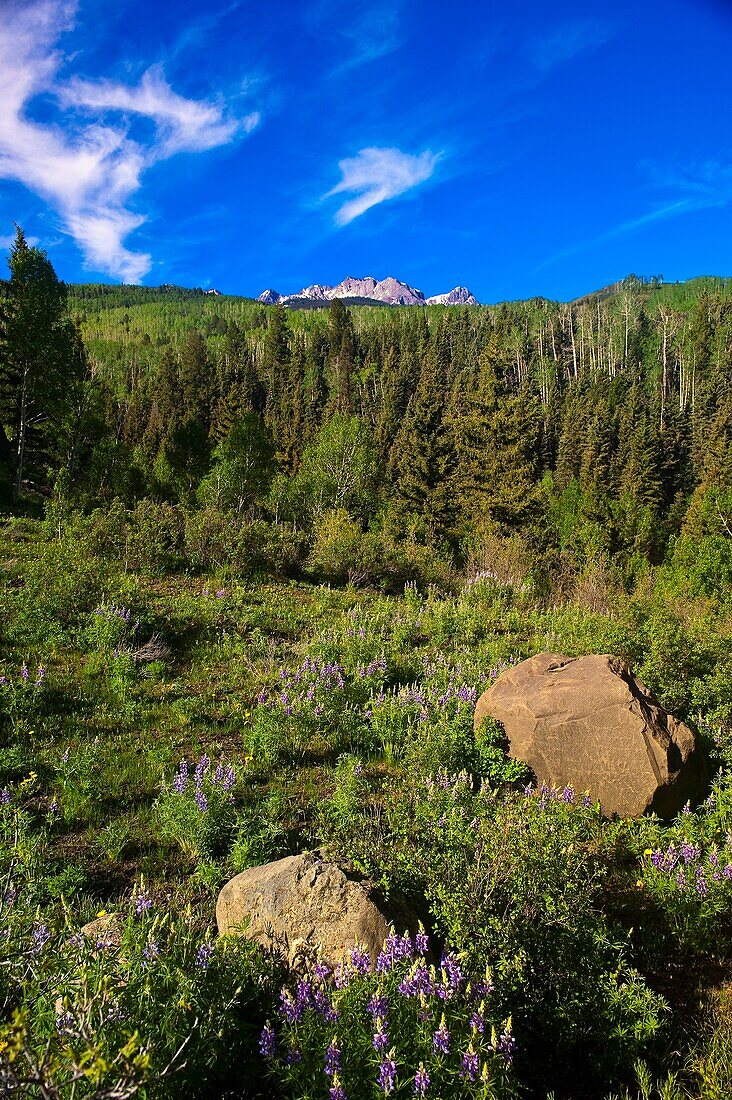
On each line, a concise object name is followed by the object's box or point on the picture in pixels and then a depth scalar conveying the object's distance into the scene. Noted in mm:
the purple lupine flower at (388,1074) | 1977
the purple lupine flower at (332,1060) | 2059
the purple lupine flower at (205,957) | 2438
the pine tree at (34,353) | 26328
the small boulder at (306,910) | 3043
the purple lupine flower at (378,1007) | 2188
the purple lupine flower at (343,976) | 2621
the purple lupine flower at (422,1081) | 1967
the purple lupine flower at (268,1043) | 2250
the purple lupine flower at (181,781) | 4836
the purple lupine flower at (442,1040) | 2137
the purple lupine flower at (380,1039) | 2082
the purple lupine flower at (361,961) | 2615
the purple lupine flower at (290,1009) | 2330
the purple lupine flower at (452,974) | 2488
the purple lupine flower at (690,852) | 4181
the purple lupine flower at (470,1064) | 2066
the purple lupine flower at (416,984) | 2347
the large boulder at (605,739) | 5281
